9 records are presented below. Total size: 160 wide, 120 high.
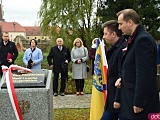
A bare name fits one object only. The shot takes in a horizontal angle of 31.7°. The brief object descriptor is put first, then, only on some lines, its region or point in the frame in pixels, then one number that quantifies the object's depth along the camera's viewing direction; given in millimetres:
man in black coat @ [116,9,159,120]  2808
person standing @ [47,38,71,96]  7748
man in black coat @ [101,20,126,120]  3455
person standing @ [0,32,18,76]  7920
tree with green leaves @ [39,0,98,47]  20773
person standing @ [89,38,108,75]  7226
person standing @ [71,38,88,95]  7774
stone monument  3434
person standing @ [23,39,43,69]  7540
